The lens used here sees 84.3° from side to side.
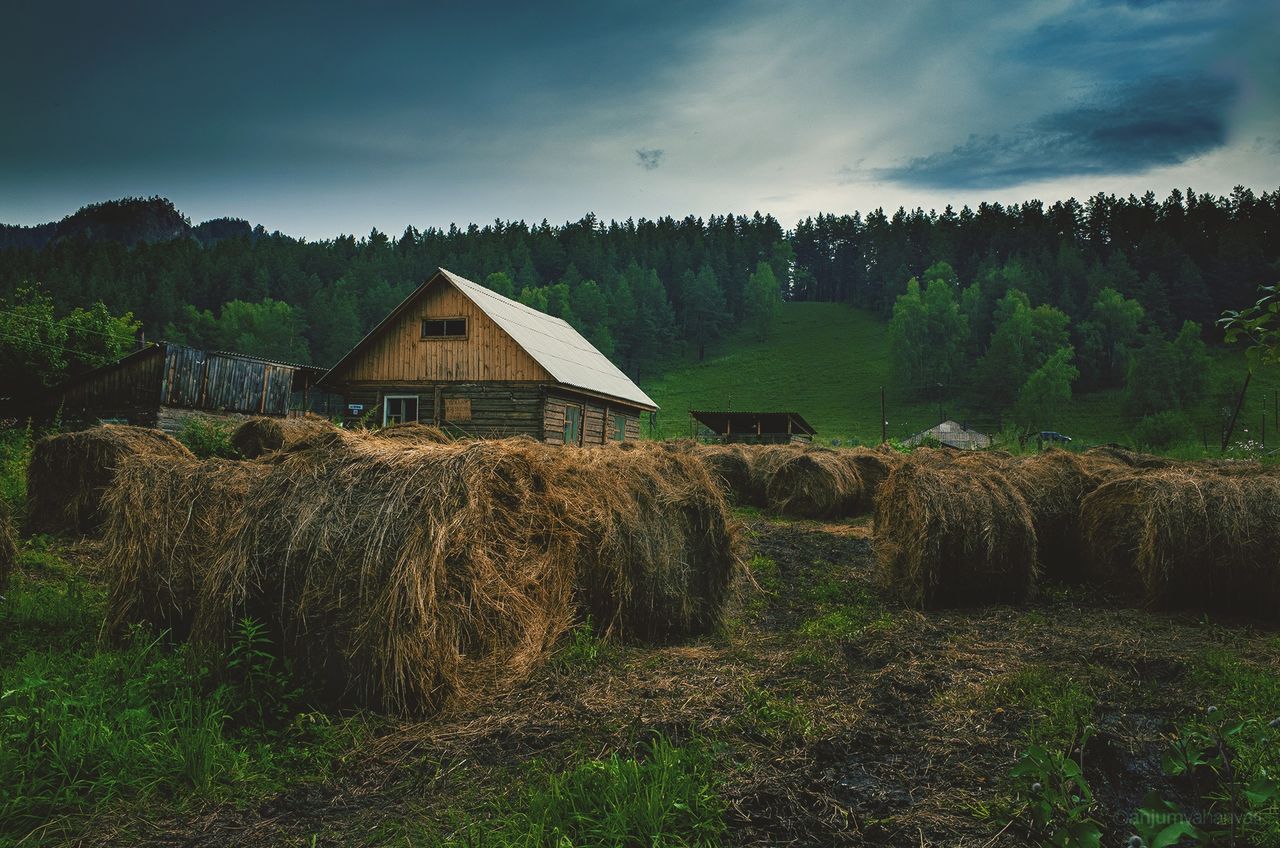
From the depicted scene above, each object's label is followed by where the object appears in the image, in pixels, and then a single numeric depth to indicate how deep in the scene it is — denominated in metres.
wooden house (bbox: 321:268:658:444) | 24.19
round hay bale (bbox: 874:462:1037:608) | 7.72
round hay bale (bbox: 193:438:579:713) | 4.38
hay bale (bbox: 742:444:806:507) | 18.05
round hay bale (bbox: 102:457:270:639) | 6.09
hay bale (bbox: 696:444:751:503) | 18.81
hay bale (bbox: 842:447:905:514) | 17.58
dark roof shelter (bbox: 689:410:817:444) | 38.84
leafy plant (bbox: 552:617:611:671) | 5.43
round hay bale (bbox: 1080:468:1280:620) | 6.95
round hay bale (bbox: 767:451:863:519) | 16.88
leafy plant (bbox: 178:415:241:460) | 16.08
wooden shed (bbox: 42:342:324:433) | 24.62
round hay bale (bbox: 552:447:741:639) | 6.18
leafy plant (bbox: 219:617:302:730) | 4.26
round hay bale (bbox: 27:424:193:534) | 11.01
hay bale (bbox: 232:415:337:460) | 15.47
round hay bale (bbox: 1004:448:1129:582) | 8.79
